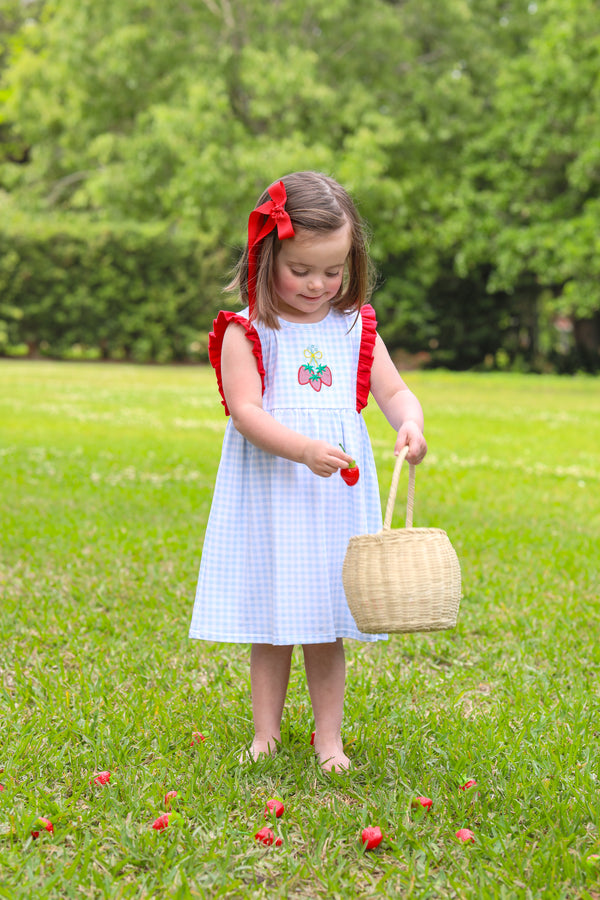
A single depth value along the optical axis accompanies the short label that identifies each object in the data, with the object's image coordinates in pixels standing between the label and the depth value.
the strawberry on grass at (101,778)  2.33
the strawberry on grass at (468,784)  2.34
